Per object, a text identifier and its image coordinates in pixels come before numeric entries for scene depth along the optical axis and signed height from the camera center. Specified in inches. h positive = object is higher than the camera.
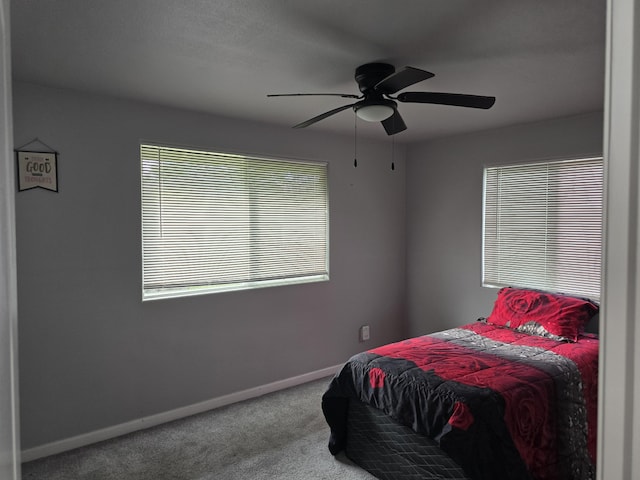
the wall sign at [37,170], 105.3 +14.4
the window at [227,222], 129.2 +2.0
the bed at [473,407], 86.3 -39.4
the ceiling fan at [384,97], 86.5 +26.9
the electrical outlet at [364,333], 177.5 -43.3
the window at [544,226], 137.6 +0.6
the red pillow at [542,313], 126.1 -26.3
